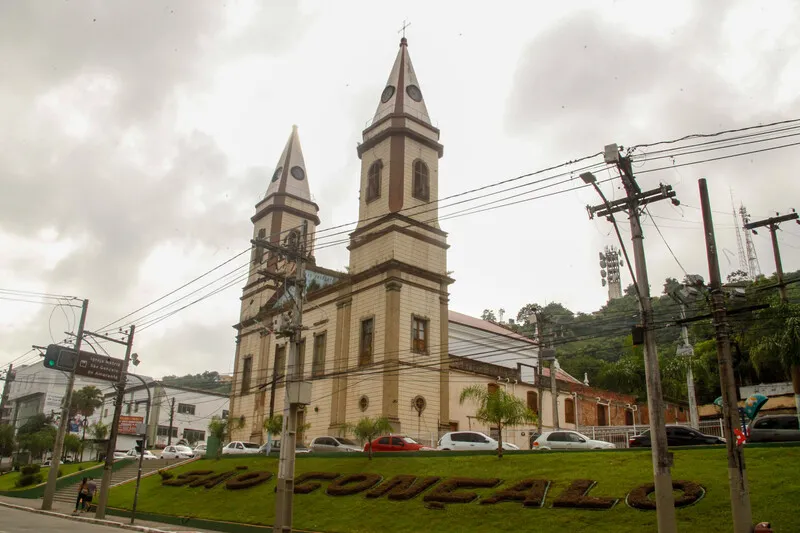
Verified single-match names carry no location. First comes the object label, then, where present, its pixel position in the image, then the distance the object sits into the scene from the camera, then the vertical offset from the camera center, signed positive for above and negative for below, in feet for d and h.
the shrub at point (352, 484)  84.23 -2.58
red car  103.81 +3.05
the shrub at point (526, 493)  67.05 -2.62
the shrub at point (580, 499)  62.54 -2.80
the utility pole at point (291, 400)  62.75 +6.00
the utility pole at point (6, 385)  167.12 +18.73
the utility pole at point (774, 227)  85.20 +30.90
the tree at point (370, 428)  100.75 +5.38
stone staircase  131.39 -3.53
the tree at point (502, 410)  91.20 +7.55
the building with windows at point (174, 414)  271.28 +19.01
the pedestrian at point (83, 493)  104.96 -5.53
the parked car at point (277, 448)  123.47 +2.61
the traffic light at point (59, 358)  97.86 +14.58
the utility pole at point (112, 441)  92.68 +2.32
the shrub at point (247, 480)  98.84 -2.78
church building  125.80 +29.35
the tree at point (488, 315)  372.29 +83.13
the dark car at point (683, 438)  83.61 +4.09
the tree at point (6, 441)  241.35 +4.89
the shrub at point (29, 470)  145.89 -3.09
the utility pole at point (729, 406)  48.52 +4.92
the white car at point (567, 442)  94.05 +3.66
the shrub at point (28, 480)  143.13 -5.12
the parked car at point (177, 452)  159.66 +1.60
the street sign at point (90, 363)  102.47 +14.33
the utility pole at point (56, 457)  106.11 -0.13
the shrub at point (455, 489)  72.64 -2.60
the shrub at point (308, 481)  90.17 -2.61
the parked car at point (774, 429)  76.84 +5.22
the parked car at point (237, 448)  139.85 +2.56
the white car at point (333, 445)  115.24 +3.06
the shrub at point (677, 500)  59.41 -2.15
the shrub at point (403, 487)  77.80 -2.64
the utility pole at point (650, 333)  49.85 +10.96
